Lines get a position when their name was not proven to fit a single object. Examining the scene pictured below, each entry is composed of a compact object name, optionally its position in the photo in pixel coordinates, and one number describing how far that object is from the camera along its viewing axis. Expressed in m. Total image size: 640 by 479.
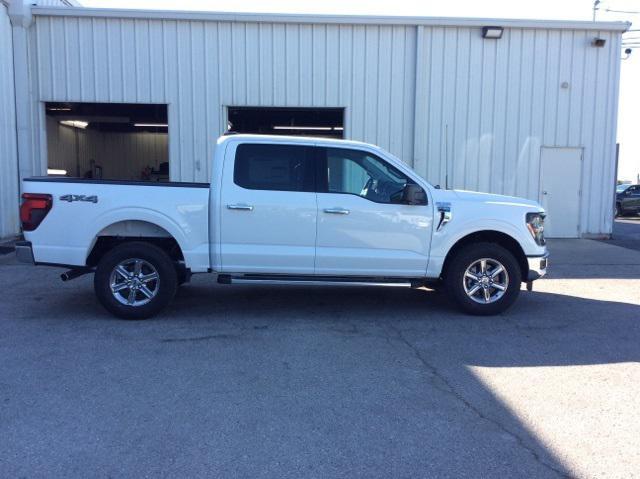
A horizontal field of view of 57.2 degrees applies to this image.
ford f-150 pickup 6.62
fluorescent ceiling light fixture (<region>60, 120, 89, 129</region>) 20.62
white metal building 13.87
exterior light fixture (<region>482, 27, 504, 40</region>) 14.15
